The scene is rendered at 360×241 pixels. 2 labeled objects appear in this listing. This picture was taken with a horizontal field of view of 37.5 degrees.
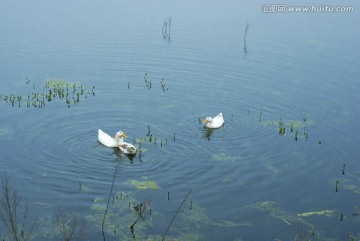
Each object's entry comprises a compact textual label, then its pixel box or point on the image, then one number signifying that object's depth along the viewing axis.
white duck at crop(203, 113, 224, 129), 19.33
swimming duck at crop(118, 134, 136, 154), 17.36
